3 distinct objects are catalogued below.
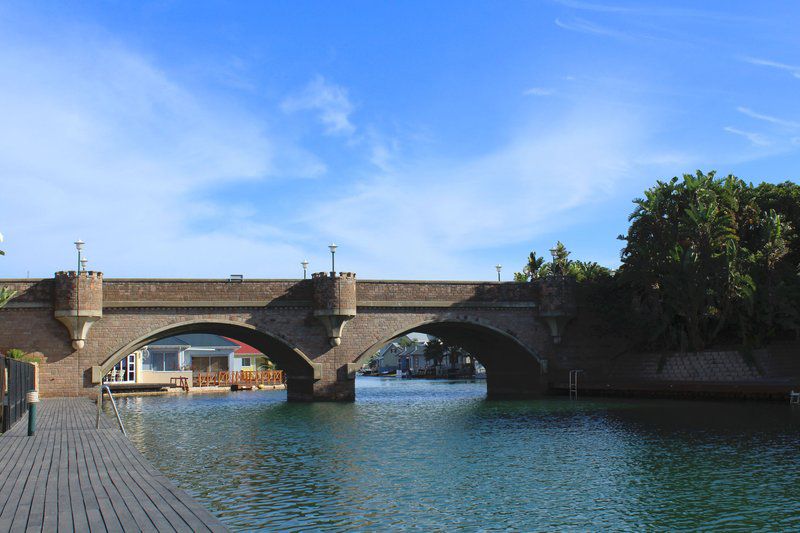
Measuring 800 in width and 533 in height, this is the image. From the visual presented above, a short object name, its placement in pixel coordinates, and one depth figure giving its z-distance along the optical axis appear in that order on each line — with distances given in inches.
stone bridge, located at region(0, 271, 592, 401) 1850.4
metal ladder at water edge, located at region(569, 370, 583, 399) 2190.1
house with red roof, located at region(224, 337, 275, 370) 3831.2
